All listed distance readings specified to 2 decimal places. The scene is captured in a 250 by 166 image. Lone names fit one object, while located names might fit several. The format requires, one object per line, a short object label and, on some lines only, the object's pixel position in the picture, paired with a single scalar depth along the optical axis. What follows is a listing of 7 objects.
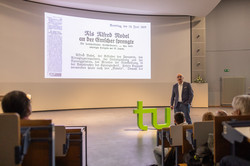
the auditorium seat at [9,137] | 1.46
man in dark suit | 5.15
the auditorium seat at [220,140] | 1.69
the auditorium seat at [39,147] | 1.66
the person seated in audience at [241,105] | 1.90
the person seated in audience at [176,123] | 2.86
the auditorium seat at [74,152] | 2.53
